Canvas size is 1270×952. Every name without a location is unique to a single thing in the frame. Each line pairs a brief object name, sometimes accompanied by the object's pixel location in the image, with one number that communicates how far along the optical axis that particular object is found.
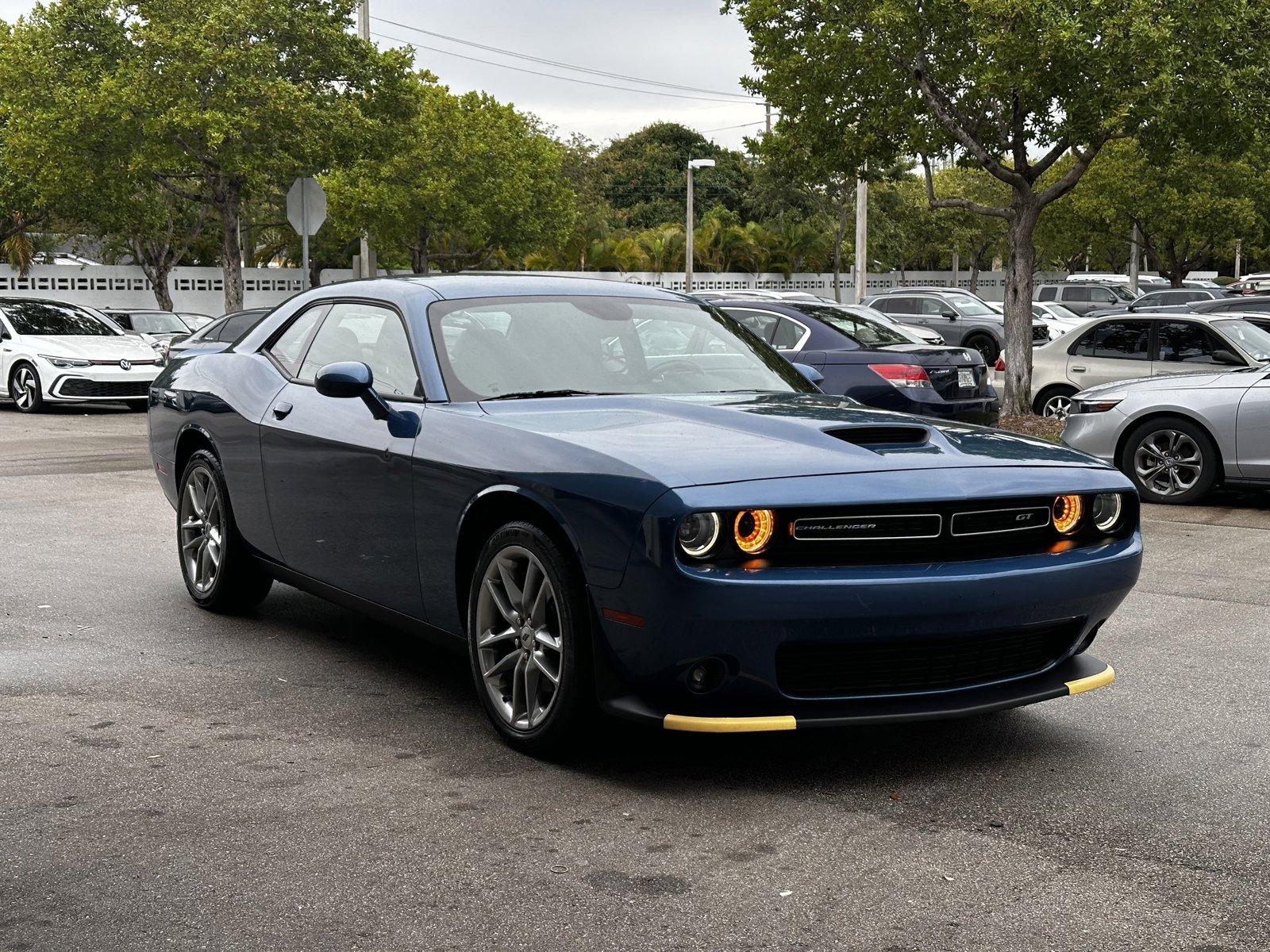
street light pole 45.36
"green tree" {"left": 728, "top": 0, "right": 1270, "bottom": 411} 15.87
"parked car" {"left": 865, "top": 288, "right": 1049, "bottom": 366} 28.70
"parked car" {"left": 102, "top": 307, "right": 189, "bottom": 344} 25.84
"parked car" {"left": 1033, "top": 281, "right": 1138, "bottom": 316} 46.19
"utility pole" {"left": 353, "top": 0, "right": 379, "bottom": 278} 33.19
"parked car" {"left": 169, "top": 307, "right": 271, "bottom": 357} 18.30
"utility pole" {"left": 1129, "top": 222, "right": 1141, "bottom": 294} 50.84
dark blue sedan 12.98
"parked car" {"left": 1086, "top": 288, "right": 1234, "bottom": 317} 37.38
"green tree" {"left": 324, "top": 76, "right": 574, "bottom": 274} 38.56
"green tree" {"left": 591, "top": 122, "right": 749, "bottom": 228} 74.00
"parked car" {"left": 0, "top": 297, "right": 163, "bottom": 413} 19.44
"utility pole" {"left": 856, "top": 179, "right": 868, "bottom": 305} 34.66
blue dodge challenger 4.19
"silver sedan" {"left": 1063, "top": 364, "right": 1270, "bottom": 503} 10.88
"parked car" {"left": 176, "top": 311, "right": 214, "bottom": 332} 27.00
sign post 20.33
